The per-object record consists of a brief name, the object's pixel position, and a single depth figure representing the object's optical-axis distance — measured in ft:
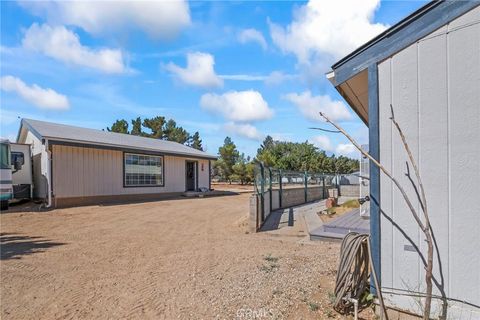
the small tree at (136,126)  132.16
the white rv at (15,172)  37.28
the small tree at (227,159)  113.09
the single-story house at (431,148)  9.49
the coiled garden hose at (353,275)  11.22
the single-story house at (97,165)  43.36
